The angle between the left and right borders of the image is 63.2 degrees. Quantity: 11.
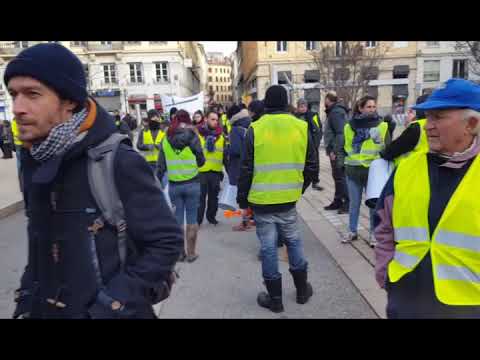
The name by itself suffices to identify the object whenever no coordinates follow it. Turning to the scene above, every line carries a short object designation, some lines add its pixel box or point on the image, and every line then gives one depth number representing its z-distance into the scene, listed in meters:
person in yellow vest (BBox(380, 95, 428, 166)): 3.46
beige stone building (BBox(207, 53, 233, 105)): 158.99
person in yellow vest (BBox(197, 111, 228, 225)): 6.61
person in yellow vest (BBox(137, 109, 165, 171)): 7.92
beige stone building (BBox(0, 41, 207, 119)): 50.66
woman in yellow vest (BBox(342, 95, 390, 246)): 5.10
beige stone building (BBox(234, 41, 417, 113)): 43.91
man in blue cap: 1.82
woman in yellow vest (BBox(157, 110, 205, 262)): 5.10
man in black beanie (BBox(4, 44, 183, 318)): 1.48
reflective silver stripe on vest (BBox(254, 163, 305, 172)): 3.66
